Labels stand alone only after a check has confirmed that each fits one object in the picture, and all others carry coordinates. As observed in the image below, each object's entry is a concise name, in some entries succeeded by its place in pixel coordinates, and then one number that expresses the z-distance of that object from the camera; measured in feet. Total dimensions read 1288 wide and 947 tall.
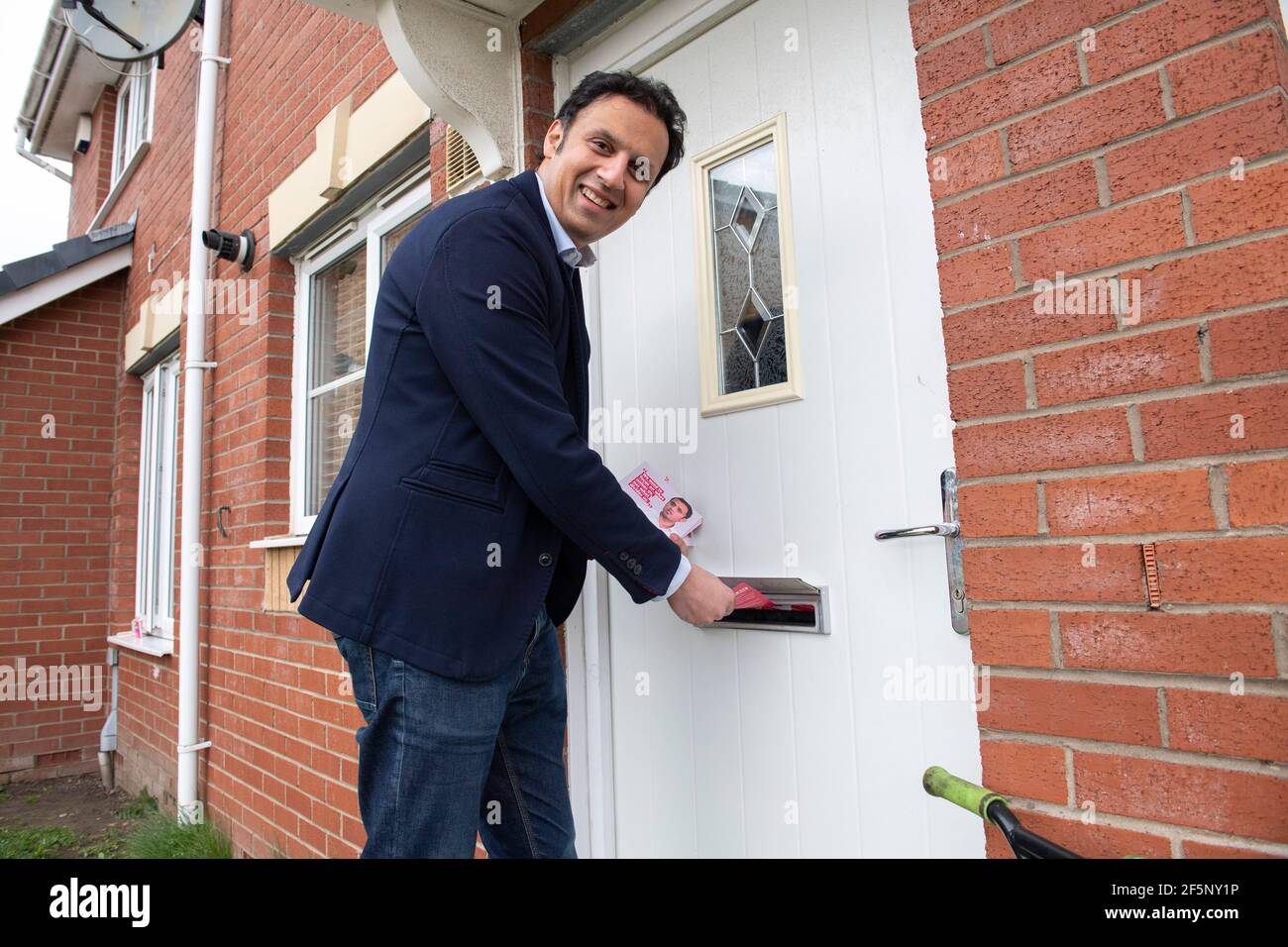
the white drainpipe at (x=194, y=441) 14.03
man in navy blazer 4.46
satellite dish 13.07
